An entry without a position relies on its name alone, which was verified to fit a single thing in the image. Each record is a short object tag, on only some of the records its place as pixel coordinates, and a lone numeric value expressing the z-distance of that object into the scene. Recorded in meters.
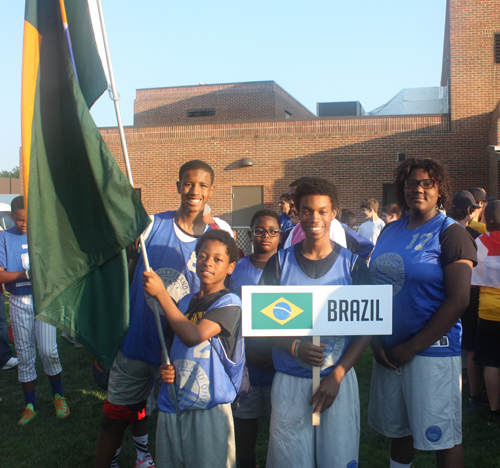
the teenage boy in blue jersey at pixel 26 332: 4.27
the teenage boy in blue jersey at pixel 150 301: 2.69
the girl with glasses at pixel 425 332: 2.34
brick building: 16.75
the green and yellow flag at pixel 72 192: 2.19
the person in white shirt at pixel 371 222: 8.65
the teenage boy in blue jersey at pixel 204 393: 2.28
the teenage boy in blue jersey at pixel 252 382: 2.80
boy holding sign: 2.18
